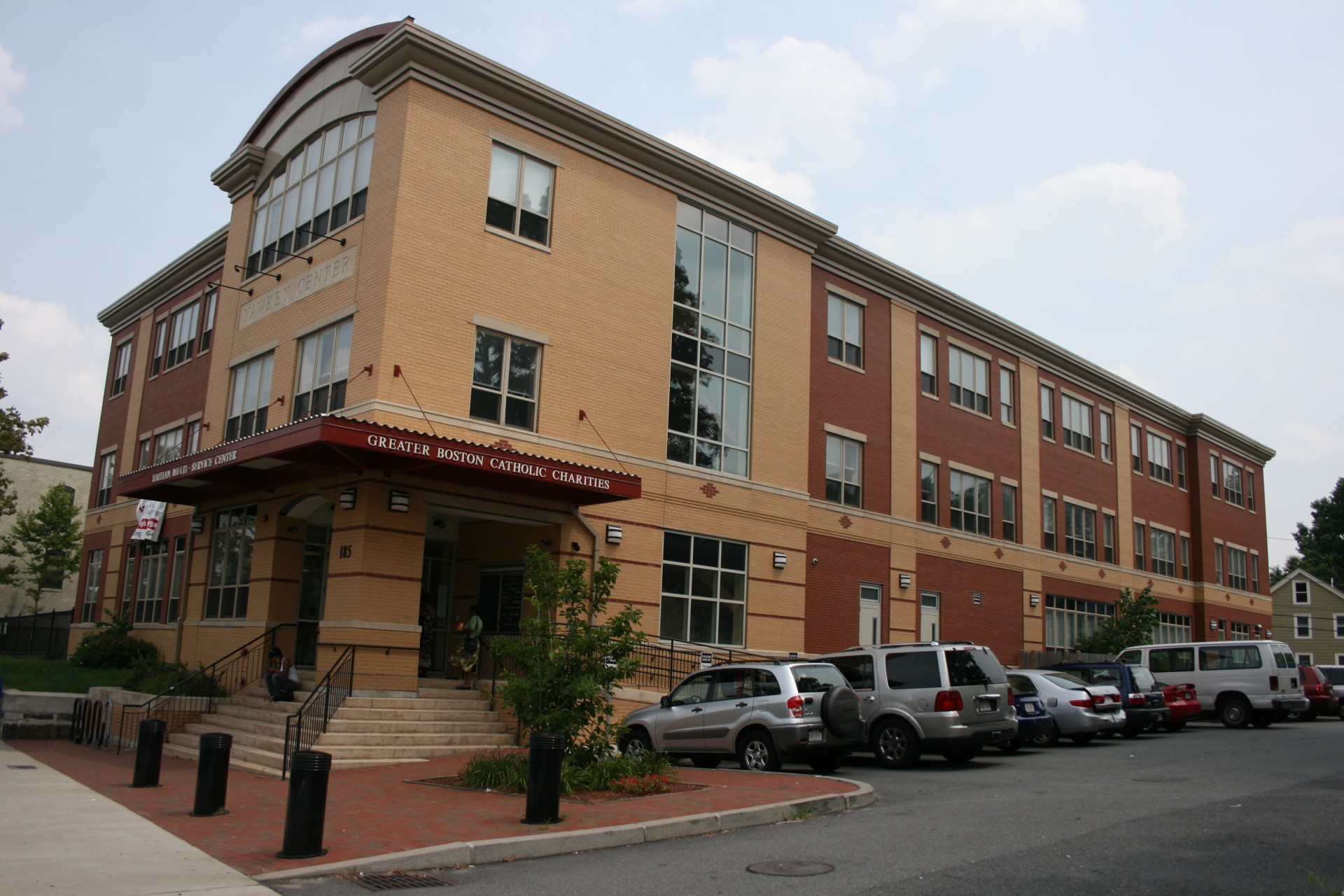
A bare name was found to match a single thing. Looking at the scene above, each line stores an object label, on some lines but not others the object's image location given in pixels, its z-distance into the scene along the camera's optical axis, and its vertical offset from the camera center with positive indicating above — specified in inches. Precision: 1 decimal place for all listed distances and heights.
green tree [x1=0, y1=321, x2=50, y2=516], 1095.0 +183.1
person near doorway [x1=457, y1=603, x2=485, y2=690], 745.6 -9.1
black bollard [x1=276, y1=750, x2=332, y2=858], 362.9 -59.0
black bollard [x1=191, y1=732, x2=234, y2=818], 448.8 -61.4
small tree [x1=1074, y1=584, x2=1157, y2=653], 1454.2 +45.1
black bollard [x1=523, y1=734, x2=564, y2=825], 420.8 -56.8
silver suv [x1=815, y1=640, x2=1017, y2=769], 637.3 -26.7
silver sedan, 786.2 -29.8
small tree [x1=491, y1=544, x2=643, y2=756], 520.1 -9.0
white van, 974.4 -7.4
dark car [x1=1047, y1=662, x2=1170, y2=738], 867.4 -19.7
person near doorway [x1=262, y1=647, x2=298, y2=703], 714.8 -37.5
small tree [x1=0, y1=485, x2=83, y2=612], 1982.0 +132.0
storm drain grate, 336.8 -77.3
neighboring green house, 2778.1 +140.8
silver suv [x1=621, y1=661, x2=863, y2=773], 604.7 -40.1
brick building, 749.9 +204.6
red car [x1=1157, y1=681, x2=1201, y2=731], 941.2 -31.3
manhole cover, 340.2 -68.7
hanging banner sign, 1093.8 +97.7
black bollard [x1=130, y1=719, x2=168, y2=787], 539.8 -66.2
